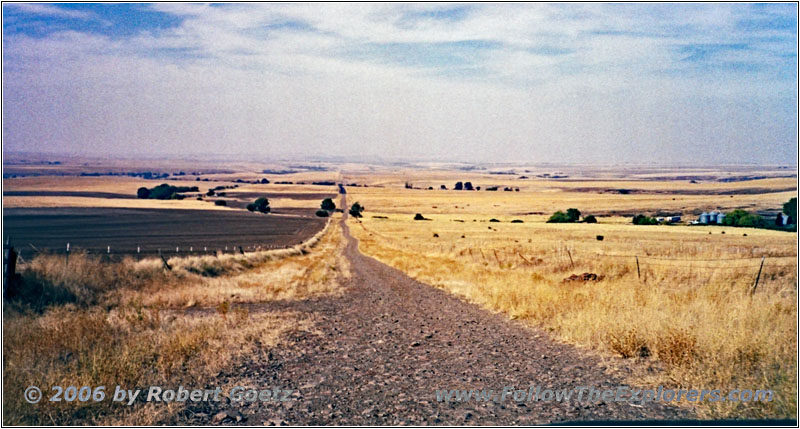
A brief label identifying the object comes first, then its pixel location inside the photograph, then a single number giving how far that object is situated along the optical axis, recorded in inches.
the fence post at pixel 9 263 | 534.0
